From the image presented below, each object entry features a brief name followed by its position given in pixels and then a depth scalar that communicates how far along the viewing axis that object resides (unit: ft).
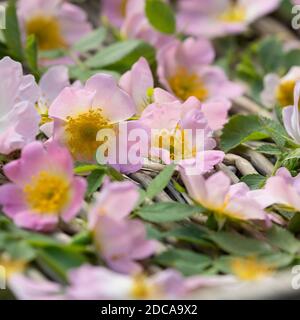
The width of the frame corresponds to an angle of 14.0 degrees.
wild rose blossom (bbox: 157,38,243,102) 2.10
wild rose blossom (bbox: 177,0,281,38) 2.38
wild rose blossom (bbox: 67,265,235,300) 1.53
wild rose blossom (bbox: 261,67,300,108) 2.09
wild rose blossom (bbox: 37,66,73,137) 1.95
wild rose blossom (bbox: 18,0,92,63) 2.19
